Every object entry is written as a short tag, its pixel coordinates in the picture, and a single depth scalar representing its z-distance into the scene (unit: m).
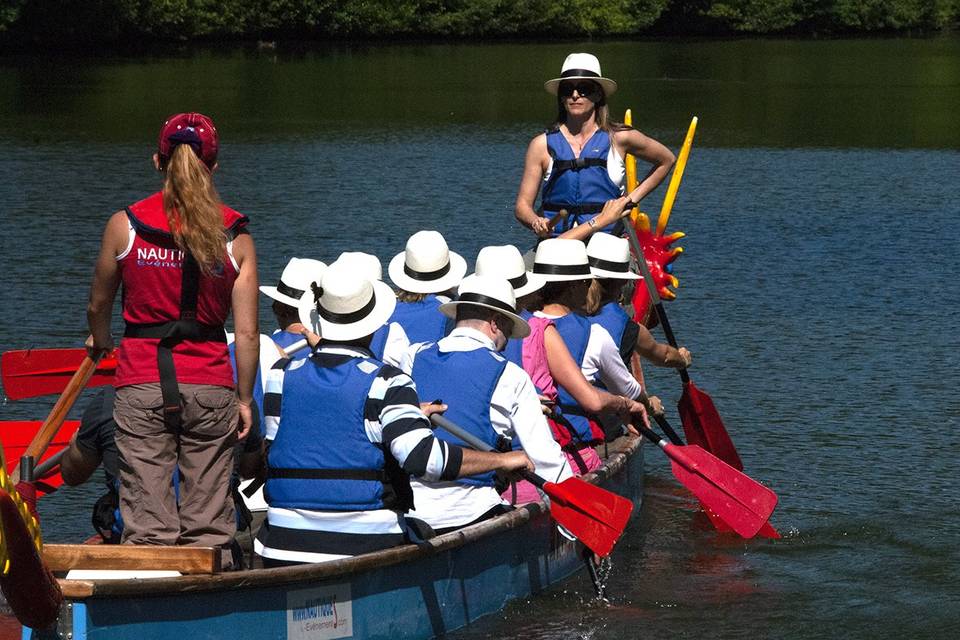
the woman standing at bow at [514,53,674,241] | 17.92
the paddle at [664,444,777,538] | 16.37
